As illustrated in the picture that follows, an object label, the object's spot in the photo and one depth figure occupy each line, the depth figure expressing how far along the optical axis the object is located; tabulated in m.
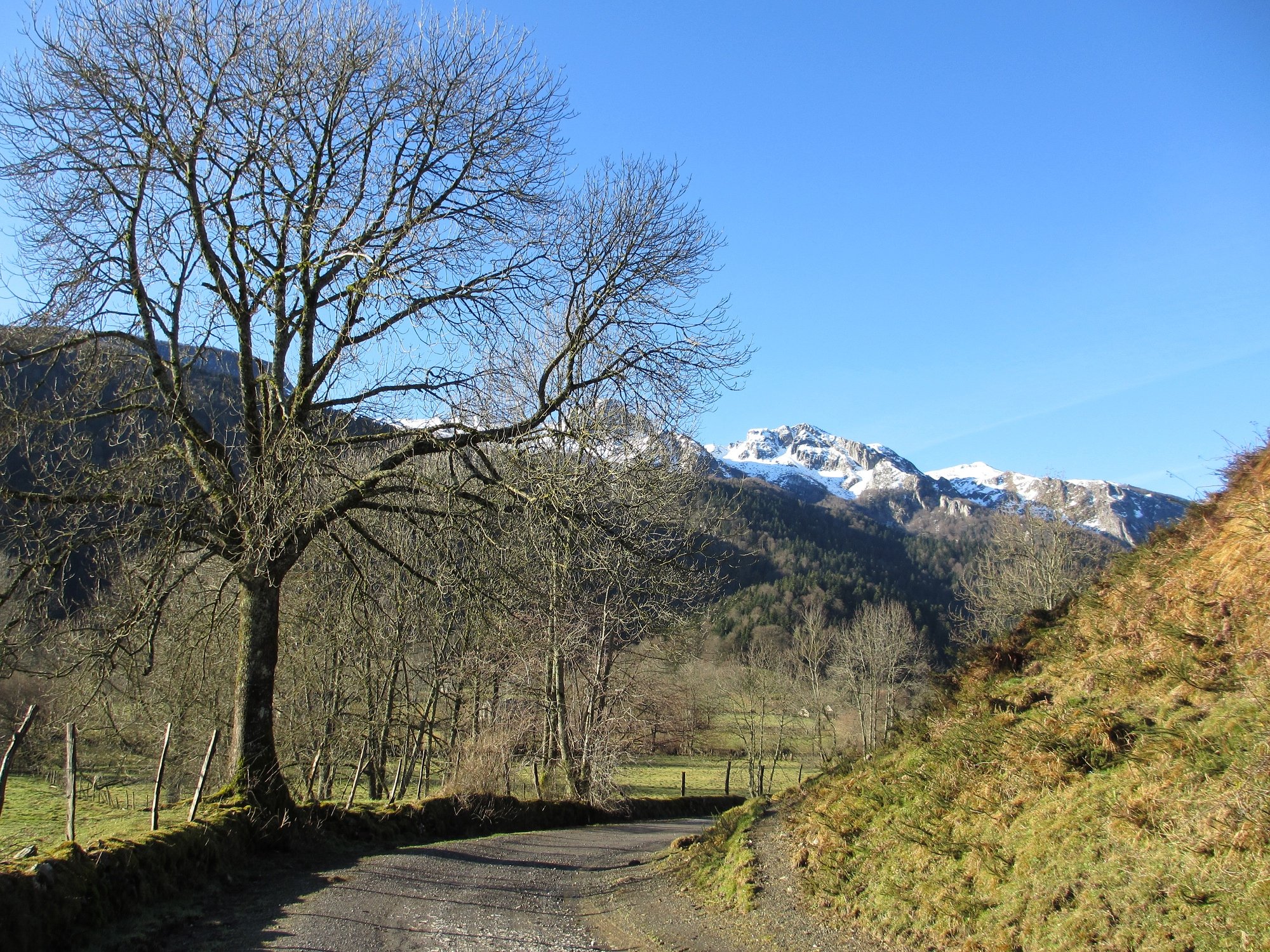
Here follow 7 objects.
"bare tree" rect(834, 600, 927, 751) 45.28
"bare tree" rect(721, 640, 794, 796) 38.62
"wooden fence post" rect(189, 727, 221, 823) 8.02
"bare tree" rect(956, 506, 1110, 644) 26.66
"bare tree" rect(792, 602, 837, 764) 47.31
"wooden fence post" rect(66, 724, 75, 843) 6.77
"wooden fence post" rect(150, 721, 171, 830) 7.76
